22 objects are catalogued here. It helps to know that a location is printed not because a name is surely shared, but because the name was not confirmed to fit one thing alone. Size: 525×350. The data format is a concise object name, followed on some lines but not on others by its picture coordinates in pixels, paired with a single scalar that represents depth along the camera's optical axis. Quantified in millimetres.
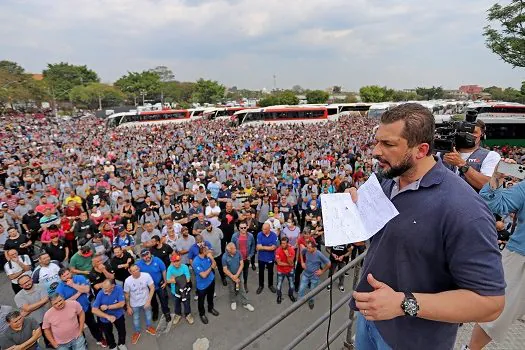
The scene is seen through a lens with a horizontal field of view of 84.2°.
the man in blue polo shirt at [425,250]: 1140
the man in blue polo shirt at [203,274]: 5949
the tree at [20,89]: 47181
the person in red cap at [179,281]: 5863
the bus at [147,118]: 35625
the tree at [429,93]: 93812
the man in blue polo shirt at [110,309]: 5141
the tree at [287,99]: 62500
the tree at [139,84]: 74062
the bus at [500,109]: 21469
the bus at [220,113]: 43062
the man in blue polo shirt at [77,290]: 5078
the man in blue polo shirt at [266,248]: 6742
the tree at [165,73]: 106962
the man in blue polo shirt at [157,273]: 5848
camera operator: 2582
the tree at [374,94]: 76125
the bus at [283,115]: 35000
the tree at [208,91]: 74625
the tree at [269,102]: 62156
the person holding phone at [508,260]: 2395
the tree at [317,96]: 72062
